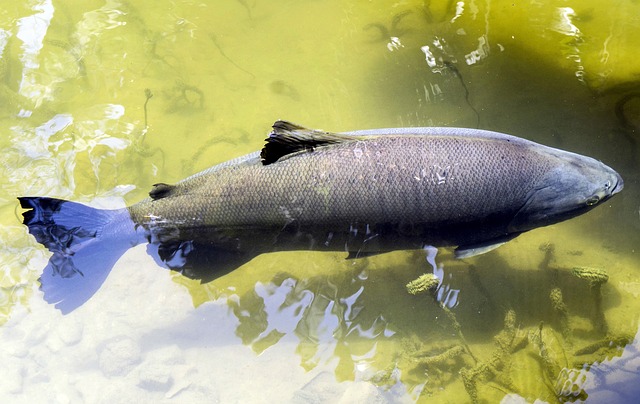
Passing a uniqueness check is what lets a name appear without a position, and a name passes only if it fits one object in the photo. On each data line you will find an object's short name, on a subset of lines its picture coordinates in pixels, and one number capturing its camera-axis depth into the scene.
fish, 3.50
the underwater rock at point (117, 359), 4.07
